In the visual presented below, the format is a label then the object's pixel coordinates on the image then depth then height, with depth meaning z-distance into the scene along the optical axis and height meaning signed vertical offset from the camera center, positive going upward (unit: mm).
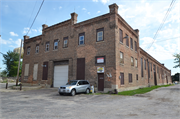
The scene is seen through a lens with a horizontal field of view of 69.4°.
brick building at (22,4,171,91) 17984 +3074
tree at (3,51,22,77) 64125 +5522
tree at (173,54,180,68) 31666 +3645
